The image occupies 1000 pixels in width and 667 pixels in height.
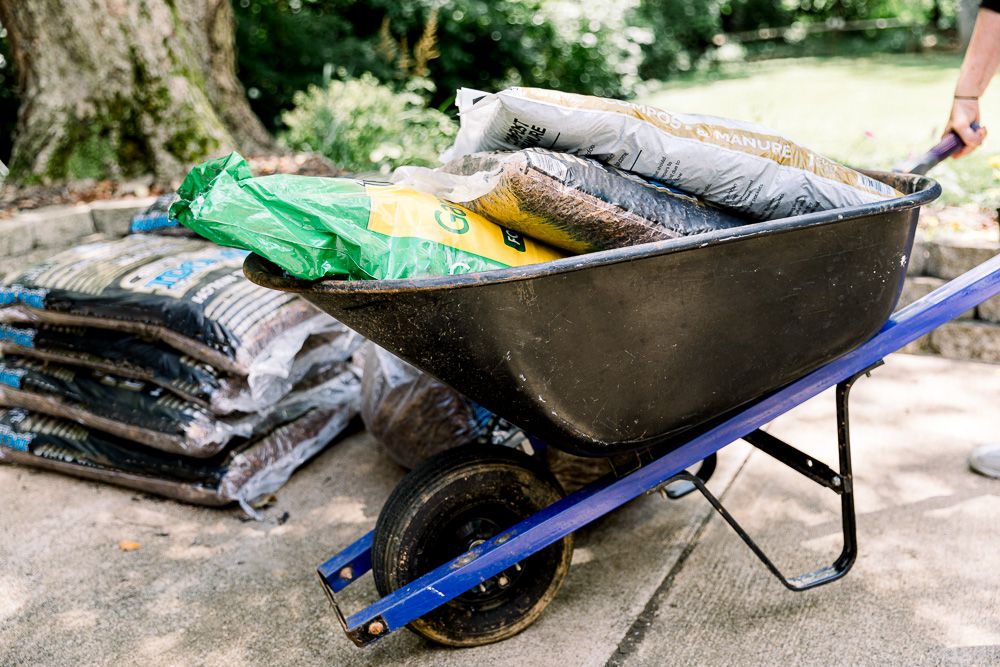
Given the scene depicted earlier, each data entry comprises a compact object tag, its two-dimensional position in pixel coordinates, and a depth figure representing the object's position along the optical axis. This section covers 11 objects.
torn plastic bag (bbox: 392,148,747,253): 1.64
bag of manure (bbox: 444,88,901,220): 1.75
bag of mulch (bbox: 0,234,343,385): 2.60
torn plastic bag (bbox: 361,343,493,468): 2.64
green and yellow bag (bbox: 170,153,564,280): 1.55
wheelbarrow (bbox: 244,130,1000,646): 1.60
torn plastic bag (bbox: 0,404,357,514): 2.67
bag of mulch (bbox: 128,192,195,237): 3.28
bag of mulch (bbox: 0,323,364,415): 2.62
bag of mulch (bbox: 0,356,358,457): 2.60
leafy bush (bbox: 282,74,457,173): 5.27
